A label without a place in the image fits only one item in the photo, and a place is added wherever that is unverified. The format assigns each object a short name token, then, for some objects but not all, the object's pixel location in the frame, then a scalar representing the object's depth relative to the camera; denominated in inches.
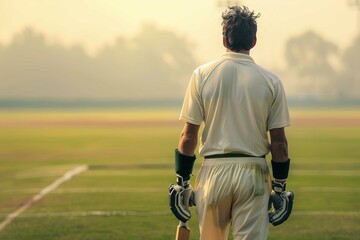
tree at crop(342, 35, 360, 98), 5211.6
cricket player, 196.2
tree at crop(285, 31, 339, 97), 5762.8
